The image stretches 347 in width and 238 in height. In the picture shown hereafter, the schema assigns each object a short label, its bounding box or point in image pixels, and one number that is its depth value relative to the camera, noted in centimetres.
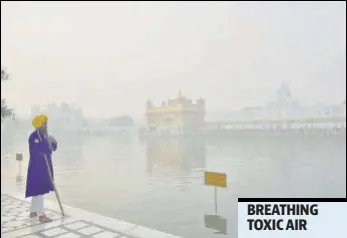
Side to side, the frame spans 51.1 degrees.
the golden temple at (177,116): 8025
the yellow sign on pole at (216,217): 480
